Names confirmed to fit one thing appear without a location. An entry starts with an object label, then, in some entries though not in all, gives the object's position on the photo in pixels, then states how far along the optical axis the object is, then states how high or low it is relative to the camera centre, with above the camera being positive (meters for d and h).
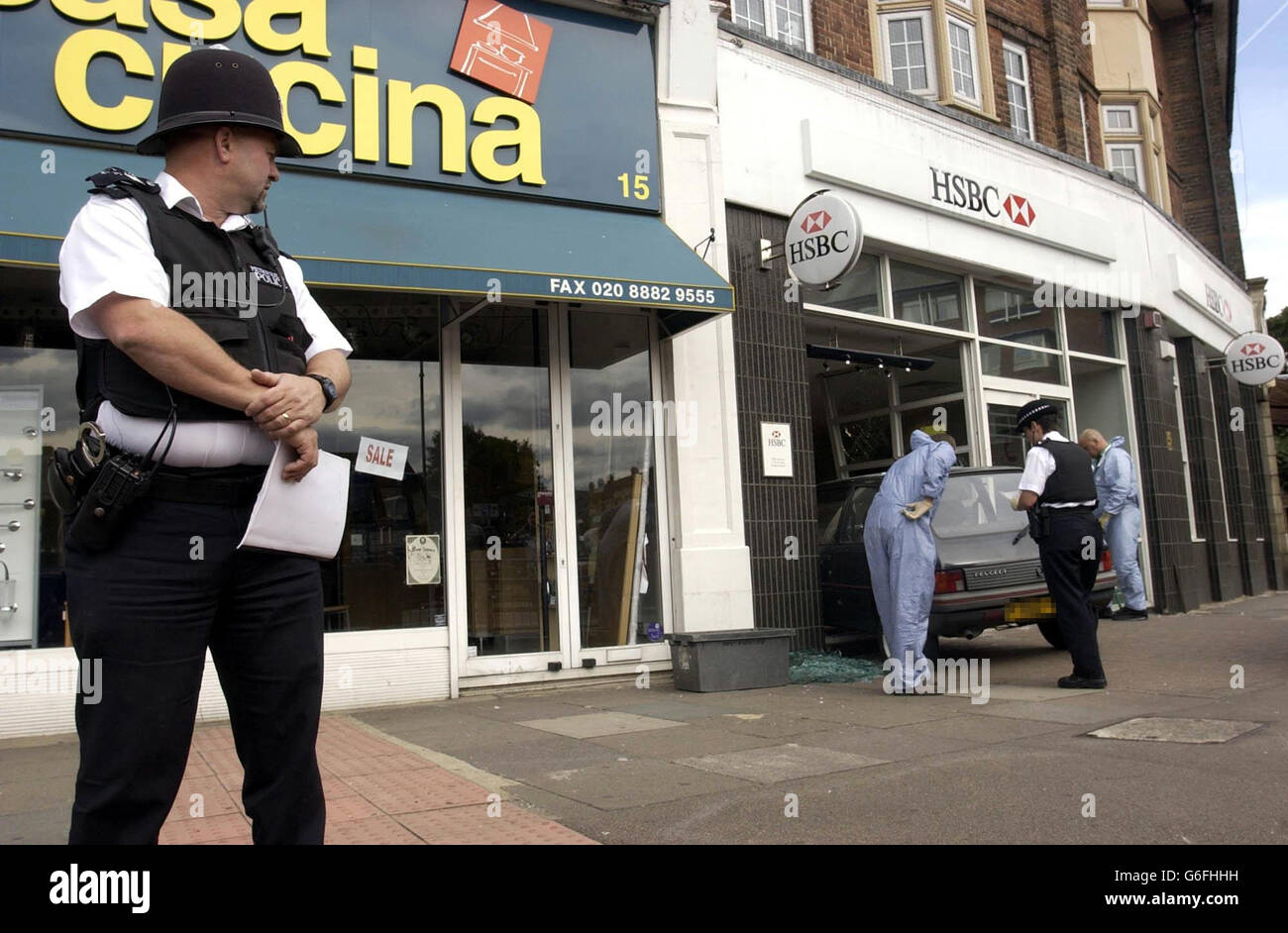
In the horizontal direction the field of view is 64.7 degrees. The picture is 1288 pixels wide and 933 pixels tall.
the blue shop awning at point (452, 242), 6.07 +2.39
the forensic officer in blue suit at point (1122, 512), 11.89 +0.51
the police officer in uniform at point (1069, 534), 6.86 +0.17
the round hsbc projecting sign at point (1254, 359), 16.55 +3.11
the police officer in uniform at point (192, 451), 2.03 +0.32
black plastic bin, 7.73 -0.64
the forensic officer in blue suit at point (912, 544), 7.29 +0.17
